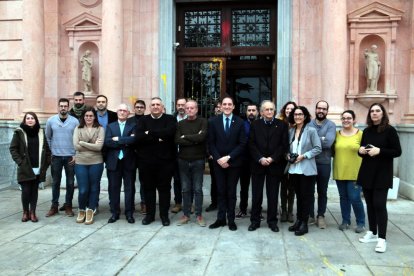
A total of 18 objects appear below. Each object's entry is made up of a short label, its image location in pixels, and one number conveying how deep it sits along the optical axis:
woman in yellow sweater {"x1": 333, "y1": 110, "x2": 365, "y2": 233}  5.80
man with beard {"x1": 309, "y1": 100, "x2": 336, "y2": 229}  5.89
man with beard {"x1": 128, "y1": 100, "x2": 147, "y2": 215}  6.85
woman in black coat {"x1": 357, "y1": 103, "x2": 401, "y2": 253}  5.00
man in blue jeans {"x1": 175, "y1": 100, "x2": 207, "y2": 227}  5.95
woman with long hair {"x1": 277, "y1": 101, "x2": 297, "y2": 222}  6.30
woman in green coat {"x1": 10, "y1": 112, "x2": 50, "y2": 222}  6.27
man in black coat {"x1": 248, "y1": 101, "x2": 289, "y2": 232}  5.70
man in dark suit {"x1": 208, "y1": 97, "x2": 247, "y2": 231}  5.88
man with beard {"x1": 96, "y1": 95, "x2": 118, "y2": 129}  6.87
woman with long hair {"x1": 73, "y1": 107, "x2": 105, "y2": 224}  6.18
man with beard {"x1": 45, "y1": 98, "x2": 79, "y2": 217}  6.62
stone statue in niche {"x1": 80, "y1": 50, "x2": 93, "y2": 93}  9.98
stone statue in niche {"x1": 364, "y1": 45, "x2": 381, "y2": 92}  8.90
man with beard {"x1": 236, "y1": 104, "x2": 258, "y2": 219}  6.57
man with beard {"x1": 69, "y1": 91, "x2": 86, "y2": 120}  7.12
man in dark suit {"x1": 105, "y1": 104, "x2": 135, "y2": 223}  6.27
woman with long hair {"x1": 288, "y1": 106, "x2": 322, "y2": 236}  5.63
